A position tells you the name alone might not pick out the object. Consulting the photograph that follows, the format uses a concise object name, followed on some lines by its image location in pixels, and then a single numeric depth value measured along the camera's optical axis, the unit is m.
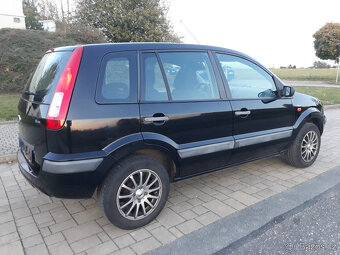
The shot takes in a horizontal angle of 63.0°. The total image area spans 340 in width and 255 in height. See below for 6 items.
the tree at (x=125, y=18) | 13.89
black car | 2.33
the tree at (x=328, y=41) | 22.00
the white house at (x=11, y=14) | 24.23
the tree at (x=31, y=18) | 29.88
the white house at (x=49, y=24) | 22.30
